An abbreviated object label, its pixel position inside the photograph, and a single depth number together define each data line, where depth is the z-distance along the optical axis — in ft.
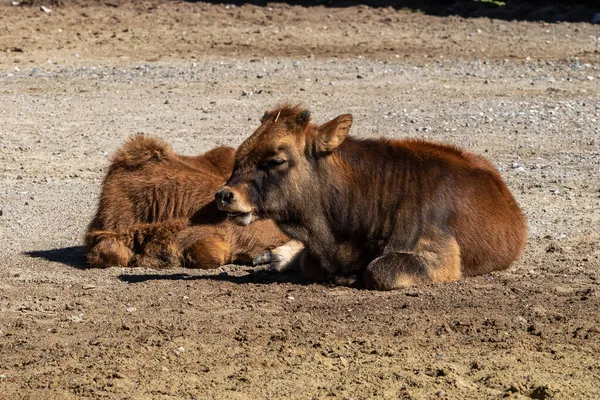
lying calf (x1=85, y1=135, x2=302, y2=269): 58.54
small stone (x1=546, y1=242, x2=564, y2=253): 62.34
